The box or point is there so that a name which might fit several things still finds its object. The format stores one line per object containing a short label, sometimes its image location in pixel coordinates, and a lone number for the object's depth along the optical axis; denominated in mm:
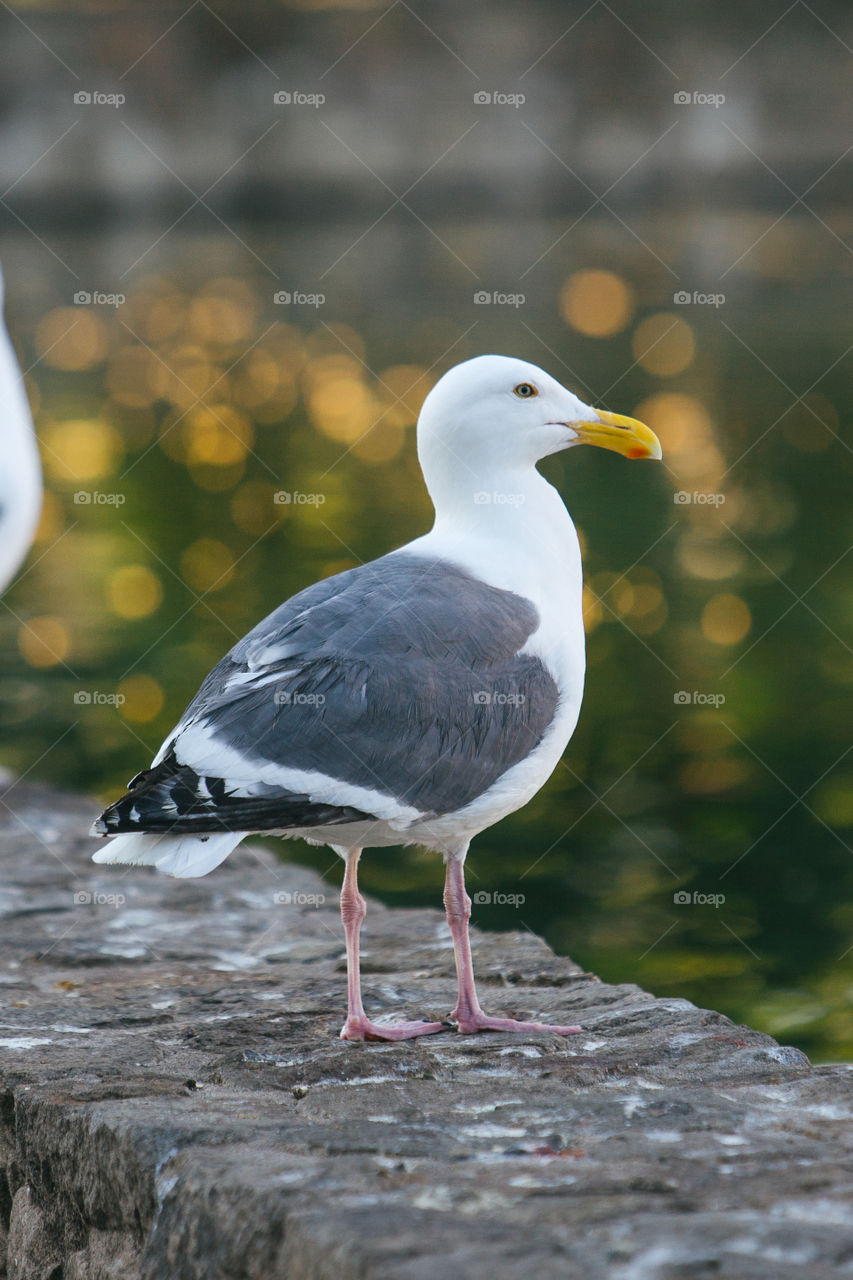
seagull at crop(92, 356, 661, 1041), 7109
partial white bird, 10805
